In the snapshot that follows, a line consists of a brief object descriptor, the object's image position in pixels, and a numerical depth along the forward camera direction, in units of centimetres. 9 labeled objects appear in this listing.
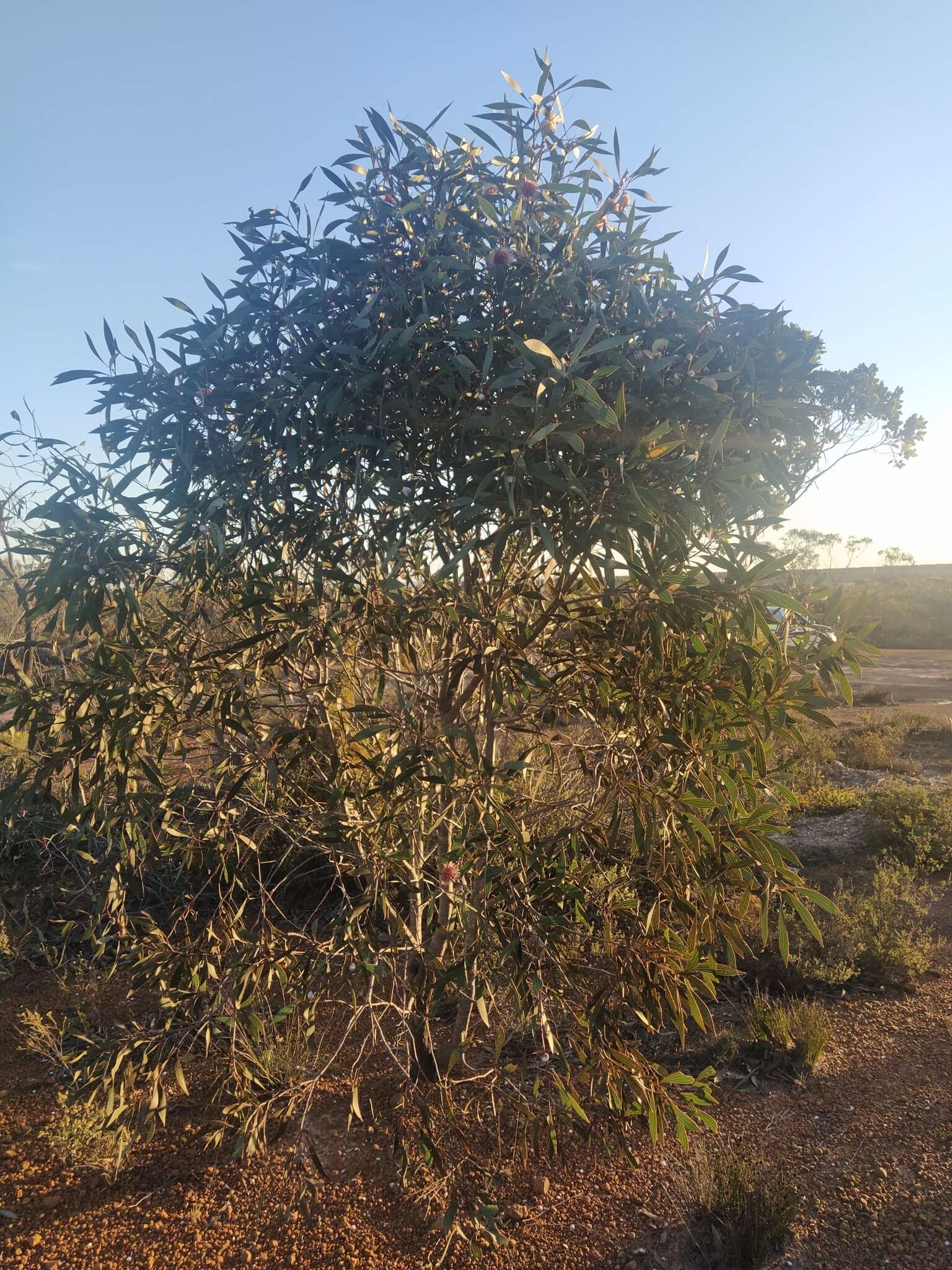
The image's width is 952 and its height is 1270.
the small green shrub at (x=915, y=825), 548
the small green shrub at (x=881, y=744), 905
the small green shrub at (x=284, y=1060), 293
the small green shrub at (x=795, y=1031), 322
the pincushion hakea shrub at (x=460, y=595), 181
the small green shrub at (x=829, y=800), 701
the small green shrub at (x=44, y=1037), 320
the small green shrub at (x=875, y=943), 394
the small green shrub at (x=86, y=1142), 260
